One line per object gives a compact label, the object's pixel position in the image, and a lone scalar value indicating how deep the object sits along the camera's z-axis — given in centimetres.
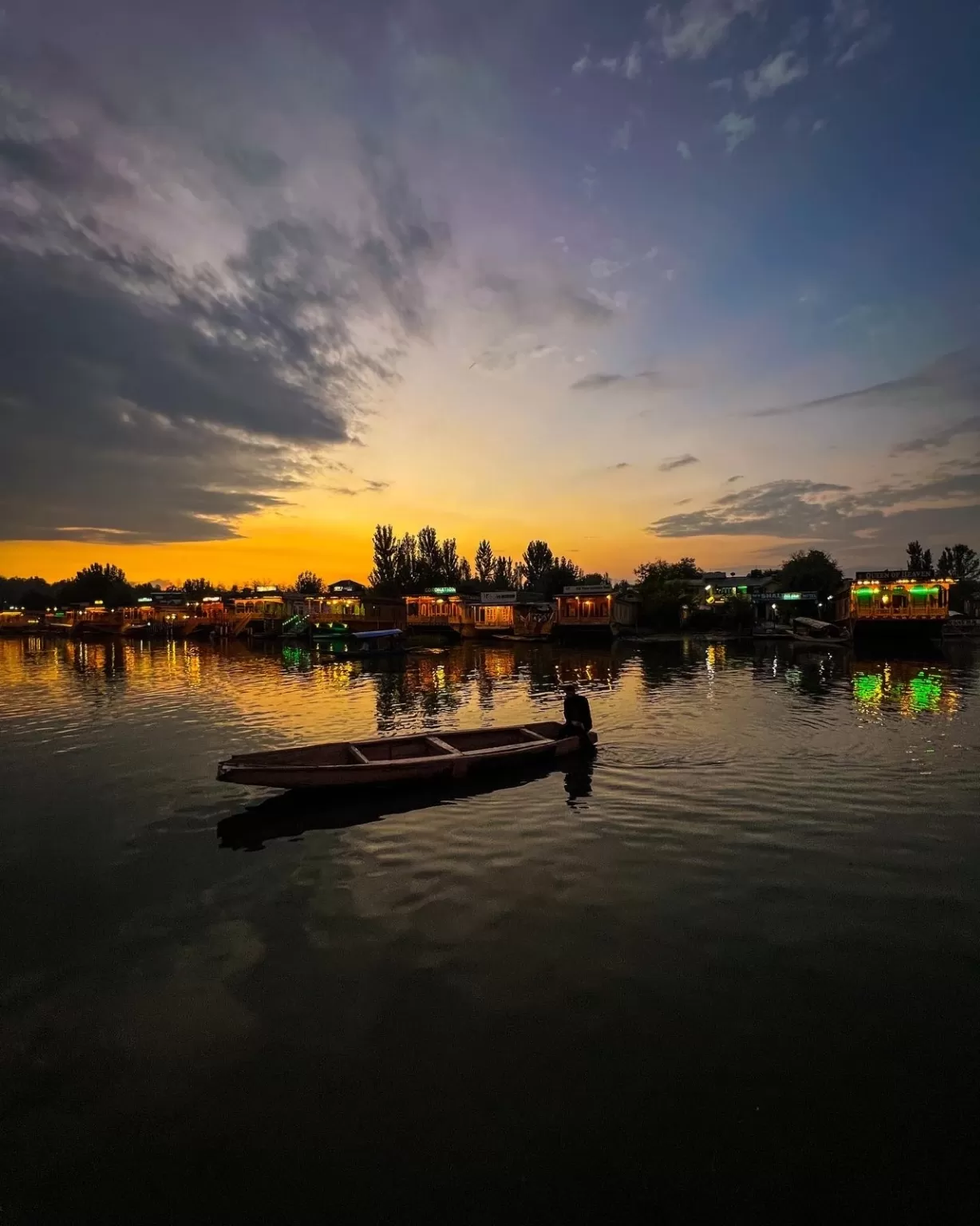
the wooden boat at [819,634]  5353
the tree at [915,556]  9912
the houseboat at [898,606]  5247
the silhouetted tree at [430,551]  11256
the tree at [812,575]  9256
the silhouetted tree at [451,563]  11340
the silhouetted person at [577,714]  1703
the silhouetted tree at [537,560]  13762
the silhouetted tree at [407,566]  10756
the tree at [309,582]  14765
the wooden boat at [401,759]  1288
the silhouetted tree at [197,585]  17215
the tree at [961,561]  11344
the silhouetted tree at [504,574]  13550
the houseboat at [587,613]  6406
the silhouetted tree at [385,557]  11131
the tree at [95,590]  12362
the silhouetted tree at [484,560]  13750
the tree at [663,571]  8292
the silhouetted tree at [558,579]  10575
